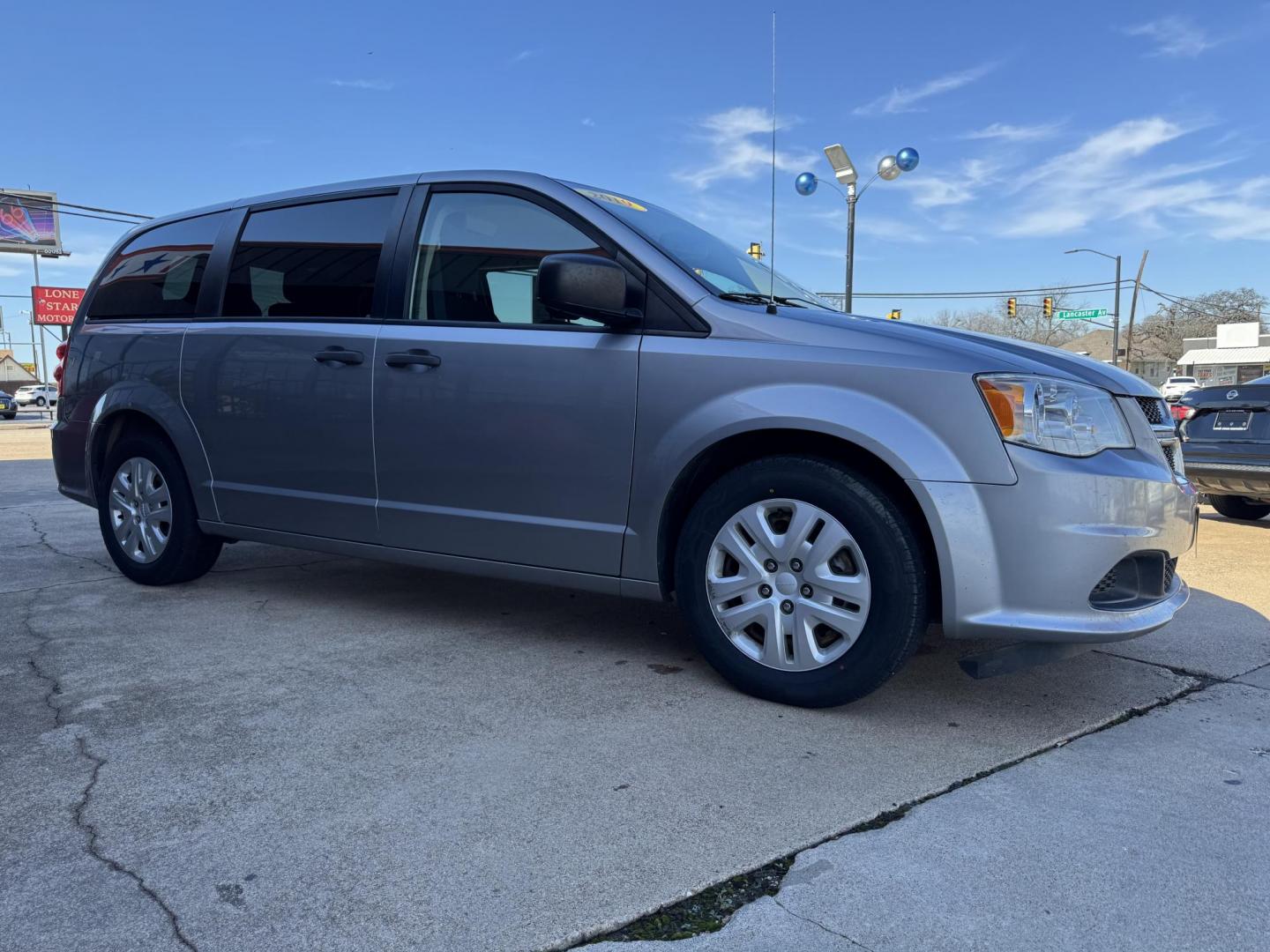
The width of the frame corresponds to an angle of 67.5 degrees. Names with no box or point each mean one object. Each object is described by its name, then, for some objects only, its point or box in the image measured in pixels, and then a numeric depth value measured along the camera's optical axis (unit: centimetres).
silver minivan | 274
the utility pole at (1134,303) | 4462
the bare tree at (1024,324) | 6994
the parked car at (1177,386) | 4681
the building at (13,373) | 8730
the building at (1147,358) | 7294
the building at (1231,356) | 6338
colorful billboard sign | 5003
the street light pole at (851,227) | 1606
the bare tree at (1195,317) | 7288
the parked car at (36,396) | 4551
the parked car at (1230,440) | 658
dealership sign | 3862
